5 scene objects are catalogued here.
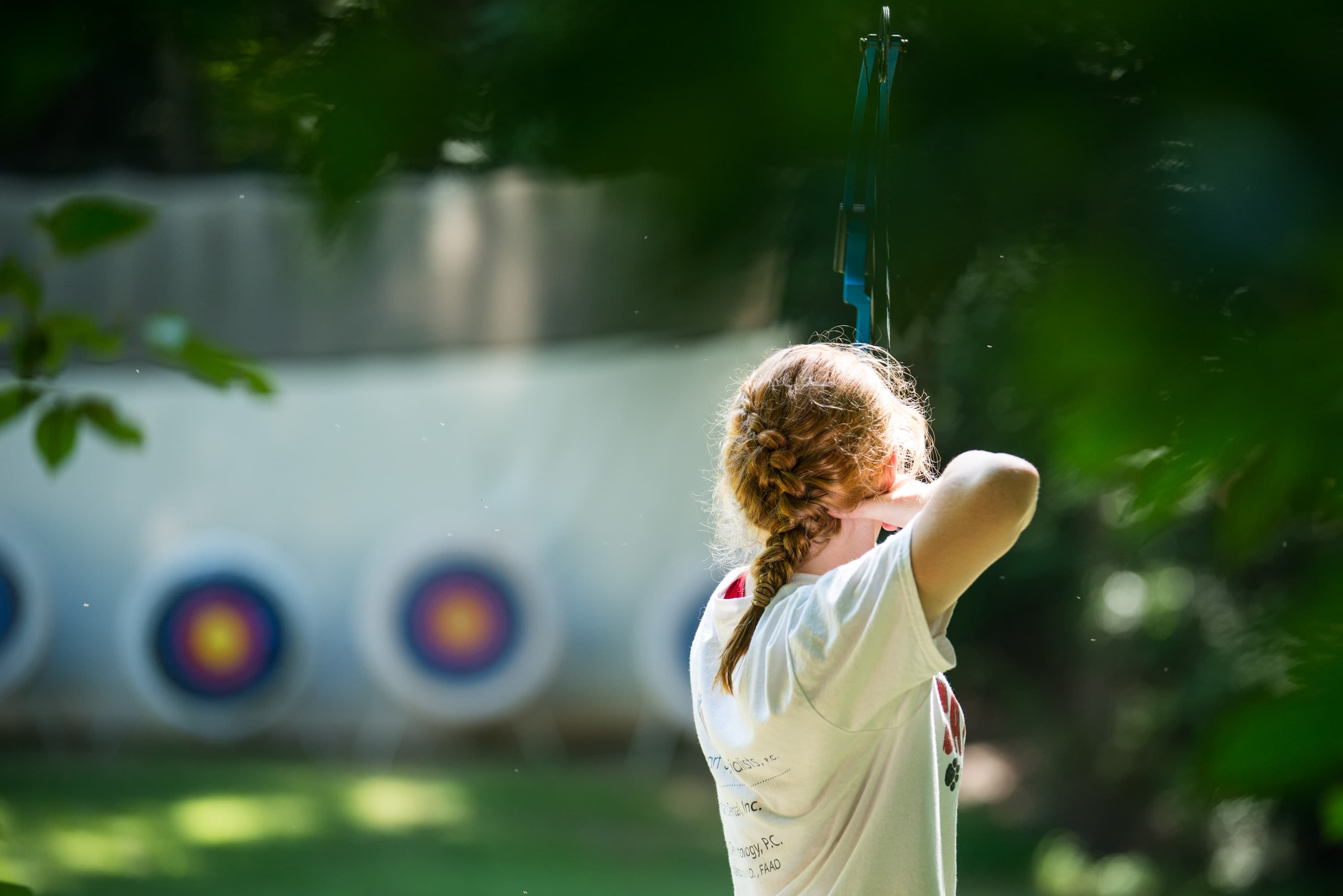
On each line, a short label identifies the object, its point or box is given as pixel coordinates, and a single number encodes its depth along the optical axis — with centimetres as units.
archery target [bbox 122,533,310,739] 4652
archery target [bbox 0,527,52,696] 4632
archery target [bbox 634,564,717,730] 4620
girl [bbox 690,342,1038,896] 1465
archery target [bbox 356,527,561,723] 4645
